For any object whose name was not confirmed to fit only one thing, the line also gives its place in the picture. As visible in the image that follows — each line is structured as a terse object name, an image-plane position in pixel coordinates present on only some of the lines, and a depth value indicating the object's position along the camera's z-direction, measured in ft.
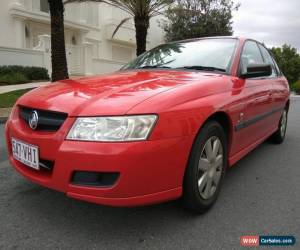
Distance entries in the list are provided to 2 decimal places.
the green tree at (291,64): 150.71
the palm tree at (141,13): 42.73
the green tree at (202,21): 90.89
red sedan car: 7.38
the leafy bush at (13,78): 46.40
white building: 55.98
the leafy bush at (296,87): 103.71
